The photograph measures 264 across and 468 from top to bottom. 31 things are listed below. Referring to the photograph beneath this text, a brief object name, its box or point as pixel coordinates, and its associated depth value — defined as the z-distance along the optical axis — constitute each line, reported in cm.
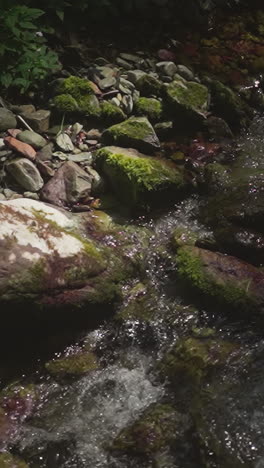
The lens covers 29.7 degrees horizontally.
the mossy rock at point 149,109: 523
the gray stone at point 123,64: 586
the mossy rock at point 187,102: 534
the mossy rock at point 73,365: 358
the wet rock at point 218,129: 542
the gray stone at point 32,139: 466
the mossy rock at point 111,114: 512
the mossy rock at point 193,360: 350
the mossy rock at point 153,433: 312
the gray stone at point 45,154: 463
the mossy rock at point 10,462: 308
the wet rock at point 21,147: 452
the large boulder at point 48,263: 341
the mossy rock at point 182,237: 433
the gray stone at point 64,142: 477
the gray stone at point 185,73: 598
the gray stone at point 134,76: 561
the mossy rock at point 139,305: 392
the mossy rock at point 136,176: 447
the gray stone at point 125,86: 542
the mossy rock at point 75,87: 515
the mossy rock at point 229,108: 561
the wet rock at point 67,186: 438
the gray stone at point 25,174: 436
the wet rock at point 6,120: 470
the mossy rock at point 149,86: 550
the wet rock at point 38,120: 484
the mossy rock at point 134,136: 484
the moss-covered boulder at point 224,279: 385
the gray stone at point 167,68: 585
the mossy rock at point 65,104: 503
